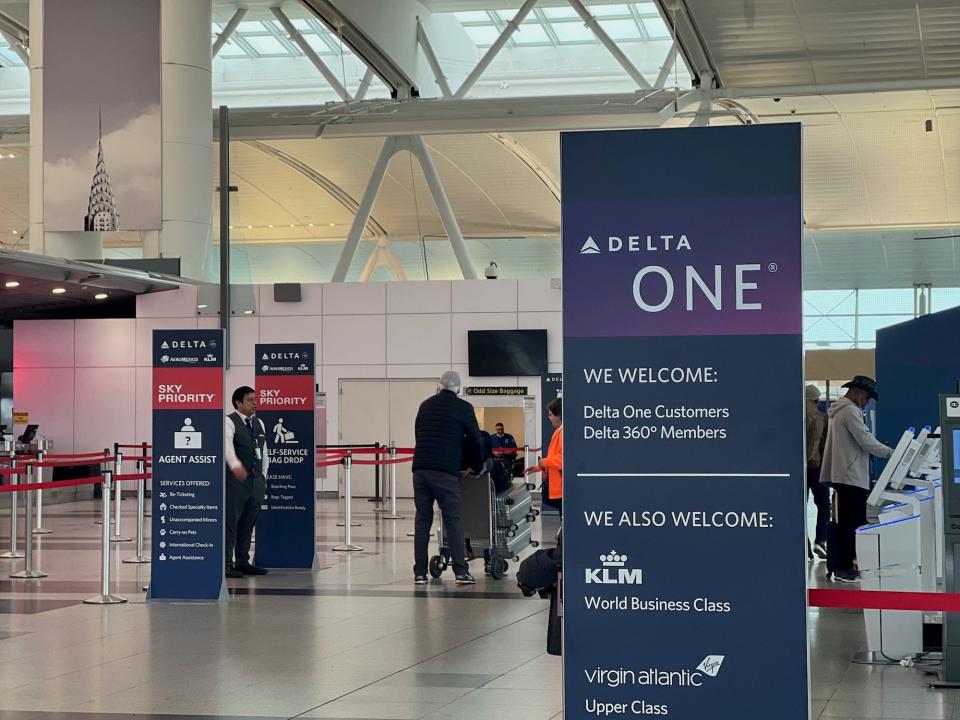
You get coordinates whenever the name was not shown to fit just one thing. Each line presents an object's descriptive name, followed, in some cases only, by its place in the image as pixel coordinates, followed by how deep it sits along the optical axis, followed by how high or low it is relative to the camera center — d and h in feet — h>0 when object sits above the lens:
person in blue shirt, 73.11 -1.91
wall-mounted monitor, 83.25 +3.39
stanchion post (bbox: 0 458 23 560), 46.89 -4.48
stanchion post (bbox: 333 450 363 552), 47.98 -4.19
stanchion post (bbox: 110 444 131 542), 52.45 -4.86
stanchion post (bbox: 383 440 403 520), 65.02 -4.84
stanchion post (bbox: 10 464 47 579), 40.50 -4.36
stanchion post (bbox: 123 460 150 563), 44.68 -4.38
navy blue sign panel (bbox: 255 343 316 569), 42.11 -1.49
